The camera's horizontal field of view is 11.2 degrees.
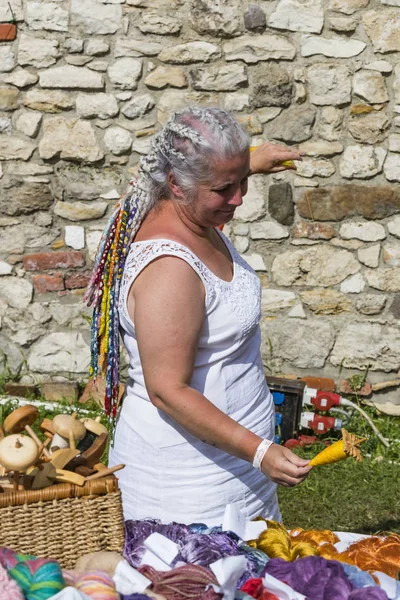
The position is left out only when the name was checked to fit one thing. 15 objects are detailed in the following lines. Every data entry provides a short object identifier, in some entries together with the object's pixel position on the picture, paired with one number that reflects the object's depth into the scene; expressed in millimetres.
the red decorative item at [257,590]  4228
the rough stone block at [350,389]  7320
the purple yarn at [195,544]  4352
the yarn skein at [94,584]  4141
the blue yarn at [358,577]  4299
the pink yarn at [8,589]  4068
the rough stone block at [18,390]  7387
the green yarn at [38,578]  4106
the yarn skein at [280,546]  4458
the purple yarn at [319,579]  4228
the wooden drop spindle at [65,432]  4521
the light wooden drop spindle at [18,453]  4295
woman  4585
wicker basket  4284
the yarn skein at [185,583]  4213
